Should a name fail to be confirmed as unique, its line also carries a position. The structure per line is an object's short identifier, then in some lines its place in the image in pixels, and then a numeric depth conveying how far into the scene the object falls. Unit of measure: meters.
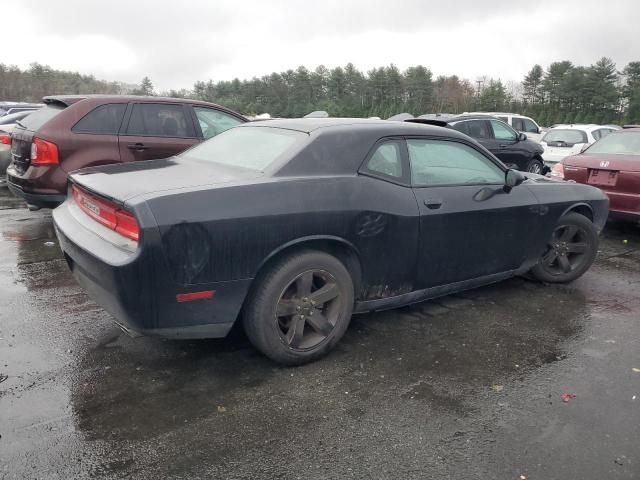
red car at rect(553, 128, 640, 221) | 6.68
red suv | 5.88
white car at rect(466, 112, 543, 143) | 17.75
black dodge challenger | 2.86
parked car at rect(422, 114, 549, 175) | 11.65
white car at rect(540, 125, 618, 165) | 13.64
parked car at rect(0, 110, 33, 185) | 9.69
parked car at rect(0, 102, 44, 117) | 17.25
